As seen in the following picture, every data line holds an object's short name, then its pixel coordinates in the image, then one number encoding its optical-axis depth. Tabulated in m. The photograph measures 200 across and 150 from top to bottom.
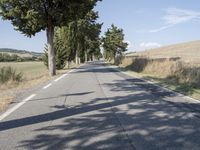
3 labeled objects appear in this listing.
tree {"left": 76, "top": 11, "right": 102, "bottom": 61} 34.96
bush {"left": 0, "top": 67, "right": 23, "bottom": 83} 13.45
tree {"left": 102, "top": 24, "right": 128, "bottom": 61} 46.45
